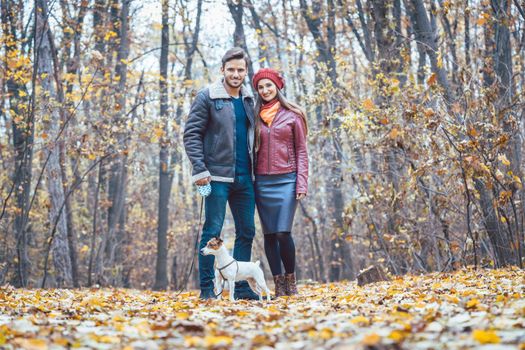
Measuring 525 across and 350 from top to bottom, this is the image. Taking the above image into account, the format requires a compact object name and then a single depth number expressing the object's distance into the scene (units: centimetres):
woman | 541
